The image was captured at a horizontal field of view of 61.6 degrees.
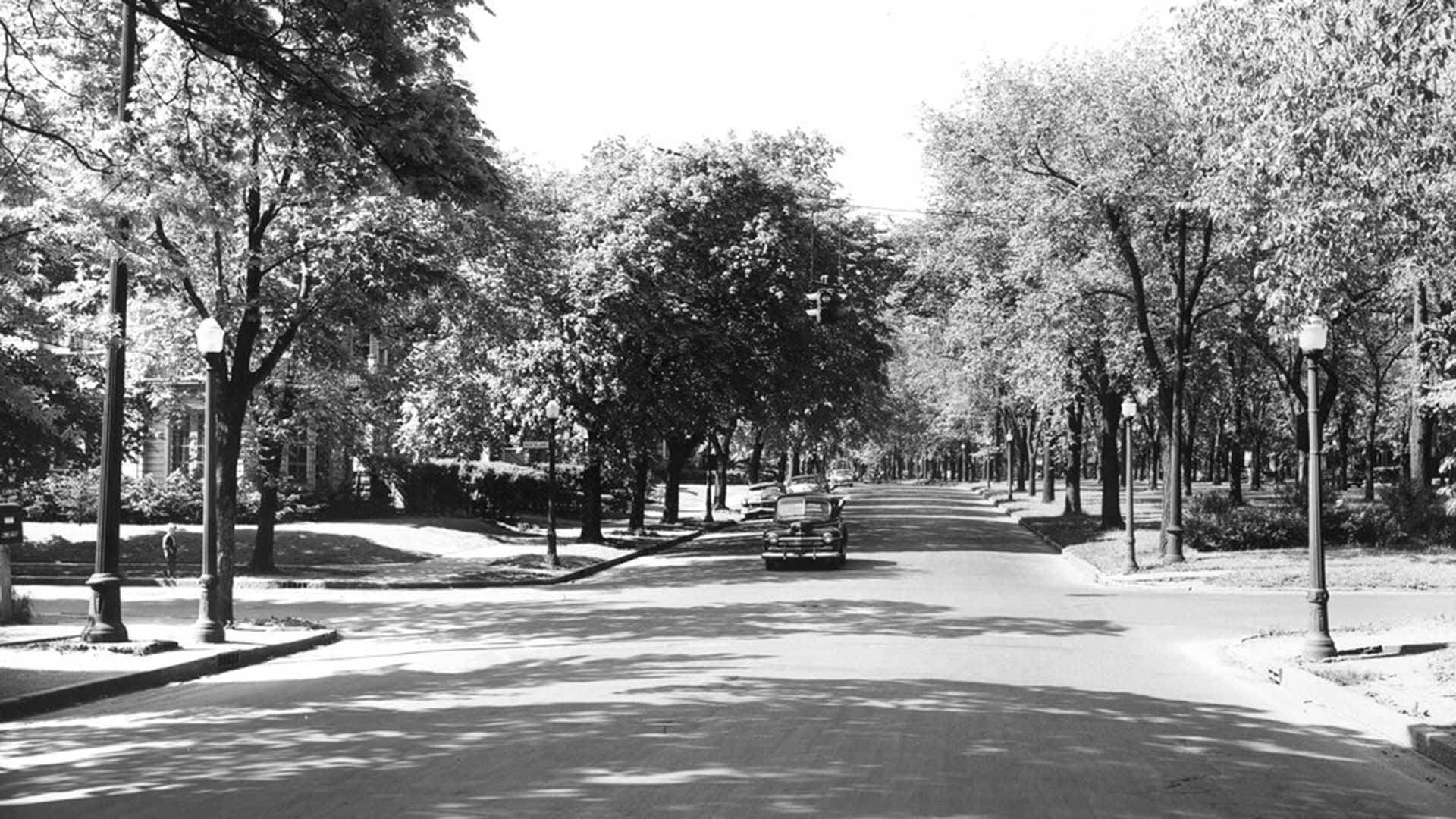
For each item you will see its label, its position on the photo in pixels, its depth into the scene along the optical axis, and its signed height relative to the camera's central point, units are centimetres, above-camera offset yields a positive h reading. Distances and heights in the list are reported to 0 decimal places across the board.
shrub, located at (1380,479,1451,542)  2881 -137
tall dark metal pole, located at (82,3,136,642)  1407 -23
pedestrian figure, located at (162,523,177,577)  2392 -209
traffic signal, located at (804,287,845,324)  2567 +308
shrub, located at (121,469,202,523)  3356 -157
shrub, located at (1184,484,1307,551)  2991 -182
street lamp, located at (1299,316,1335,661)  1391 -100
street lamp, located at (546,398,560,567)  2853 -86
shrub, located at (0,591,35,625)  1734 -243
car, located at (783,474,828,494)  5816 -177
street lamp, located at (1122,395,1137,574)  2608 -184
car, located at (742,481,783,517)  5741 -235
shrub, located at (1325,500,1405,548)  2941 -173
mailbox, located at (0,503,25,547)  1638 -111
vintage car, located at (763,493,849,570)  2731 -201
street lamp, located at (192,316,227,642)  1543 -73
